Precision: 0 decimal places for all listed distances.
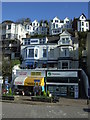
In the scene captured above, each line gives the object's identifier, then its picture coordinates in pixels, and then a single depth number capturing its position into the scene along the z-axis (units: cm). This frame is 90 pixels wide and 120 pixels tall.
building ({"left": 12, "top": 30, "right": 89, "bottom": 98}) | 3353
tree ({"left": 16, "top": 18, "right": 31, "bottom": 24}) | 9144
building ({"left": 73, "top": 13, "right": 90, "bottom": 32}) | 7831
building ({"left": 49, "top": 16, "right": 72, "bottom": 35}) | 8019
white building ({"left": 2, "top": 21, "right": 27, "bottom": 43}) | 6301
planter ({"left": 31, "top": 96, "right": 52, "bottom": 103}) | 2604
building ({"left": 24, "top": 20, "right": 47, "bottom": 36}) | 8482
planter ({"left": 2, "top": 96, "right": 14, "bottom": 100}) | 2758
